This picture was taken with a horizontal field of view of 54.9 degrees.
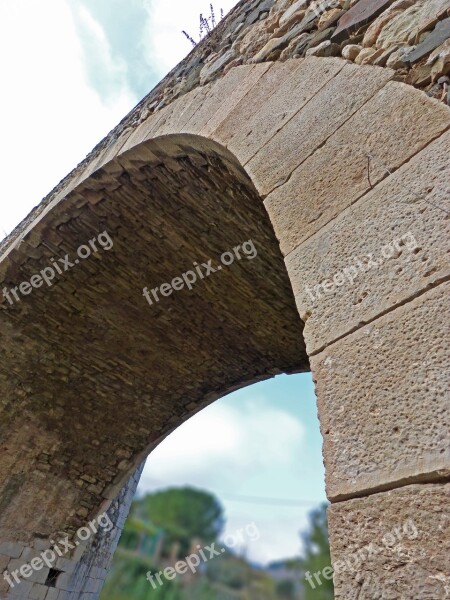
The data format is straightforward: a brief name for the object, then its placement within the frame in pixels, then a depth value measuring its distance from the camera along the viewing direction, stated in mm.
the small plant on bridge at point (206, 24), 3211
